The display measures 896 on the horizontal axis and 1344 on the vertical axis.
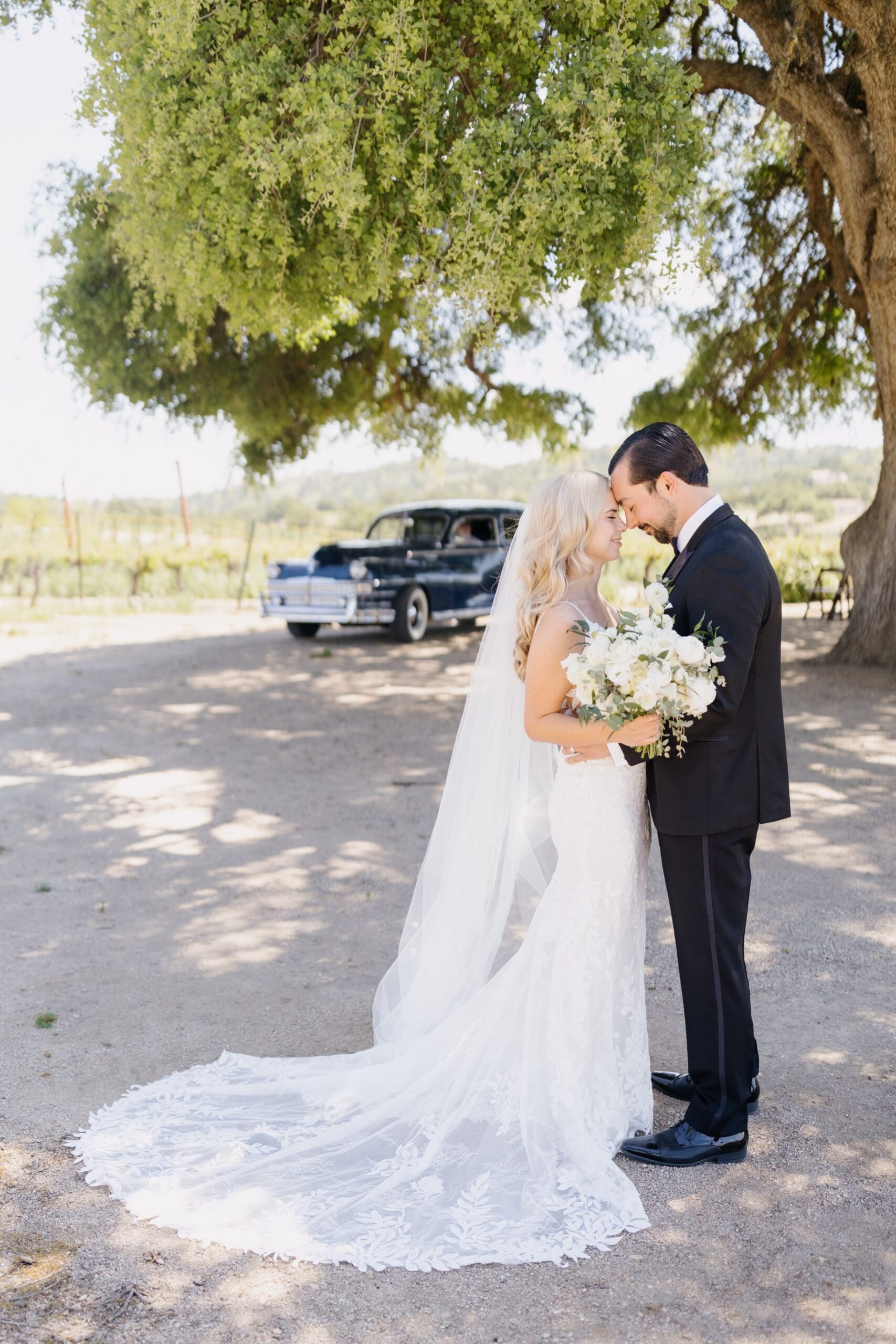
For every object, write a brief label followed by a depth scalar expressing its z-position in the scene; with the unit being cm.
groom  357
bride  329
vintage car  1595
